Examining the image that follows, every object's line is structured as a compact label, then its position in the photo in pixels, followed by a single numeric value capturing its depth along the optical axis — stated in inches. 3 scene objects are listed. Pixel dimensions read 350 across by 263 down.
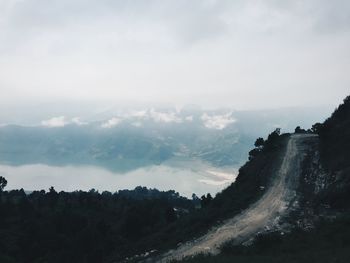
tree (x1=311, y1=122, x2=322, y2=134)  2851.9
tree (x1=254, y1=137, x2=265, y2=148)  3619.6
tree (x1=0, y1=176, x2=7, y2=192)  5206.7
